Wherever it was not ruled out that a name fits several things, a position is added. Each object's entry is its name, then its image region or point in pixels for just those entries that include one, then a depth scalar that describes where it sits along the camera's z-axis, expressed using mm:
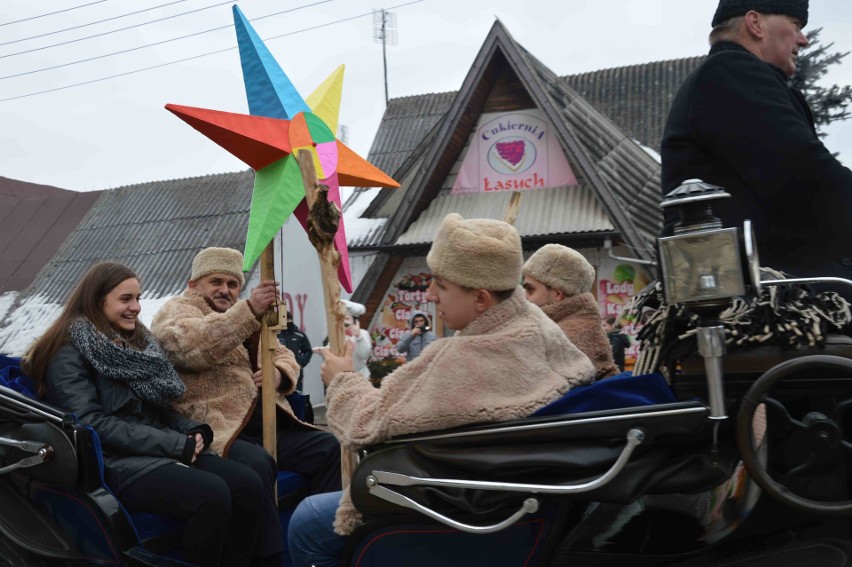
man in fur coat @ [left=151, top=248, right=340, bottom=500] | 3945
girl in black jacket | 3357
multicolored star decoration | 3699
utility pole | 34938
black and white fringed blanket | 2338
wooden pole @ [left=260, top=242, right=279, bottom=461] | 3982
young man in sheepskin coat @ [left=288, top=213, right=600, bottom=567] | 2395
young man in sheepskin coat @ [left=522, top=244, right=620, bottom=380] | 3861
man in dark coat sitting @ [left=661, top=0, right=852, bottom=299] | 2520
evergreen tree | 11680
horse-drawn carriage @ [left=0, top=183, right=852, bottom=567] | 2174
